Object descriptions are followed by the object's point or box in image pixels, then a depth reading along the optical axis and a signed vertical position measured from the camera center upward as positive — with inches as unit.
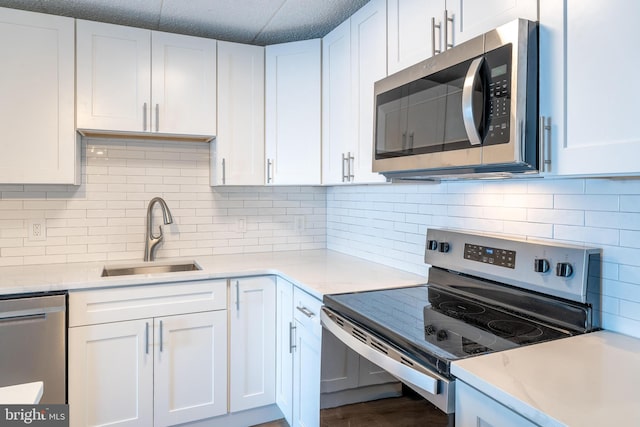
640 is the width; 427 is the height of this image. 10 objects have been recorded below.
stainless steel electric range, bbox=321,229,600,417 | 47.8 -14.8
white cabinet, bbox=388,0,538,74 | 51.4 +24.9
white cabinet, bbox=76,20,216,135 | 89.7 +26.9
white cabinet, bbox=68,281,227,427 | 79.7 -28.8
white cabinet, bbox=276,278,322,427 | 74.8 -28.2
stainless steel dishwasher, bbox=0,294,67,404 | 73.2 -23.6
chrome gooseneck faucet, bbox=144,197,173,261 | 103.4 -5.8
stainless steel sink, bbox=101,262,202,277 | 98.3 -14.8
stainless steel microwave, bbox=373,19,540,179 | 47.1 +12.1
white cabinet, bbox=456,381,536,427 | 37.3 -18.4
